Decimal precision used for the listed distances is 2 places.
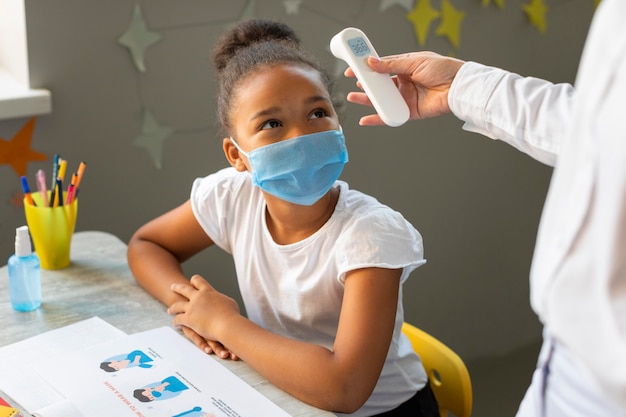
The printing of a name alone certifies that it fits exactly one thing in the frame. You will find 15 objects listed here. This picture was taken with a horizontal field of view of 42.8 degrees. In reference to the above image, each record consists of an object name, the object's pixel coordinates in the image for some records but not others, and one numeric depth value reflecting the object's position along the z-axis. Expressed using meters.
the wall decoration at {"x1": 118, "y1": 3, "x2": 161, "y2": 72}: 1.93
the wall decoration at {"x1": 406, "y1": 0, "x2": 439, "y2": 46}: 2.43
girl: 1.21
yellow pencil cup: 1.55
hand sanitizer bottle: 1.39
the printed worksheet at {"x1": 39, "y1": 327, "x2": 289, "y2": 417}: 1.10
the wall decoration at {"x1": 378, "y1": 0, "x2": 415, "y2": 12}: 2.36
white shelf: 1.76
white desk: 1.24
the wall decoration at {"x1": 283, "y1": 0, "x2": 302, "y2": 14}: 2.16
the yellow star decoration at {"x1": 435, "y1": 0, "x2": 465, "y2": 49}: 2.50
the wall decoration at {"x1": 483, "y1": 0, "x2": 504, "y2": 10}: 2.59
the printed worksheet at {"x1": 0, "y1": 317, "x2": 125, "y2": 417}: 1.13
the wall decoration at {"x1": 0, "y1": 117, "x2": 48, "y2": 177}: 1.83
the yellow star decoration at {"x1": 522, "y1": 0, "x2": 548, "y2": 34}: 2.71
